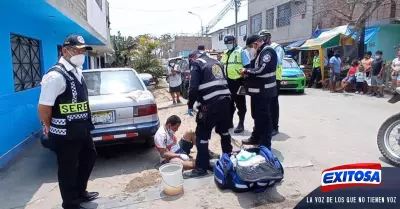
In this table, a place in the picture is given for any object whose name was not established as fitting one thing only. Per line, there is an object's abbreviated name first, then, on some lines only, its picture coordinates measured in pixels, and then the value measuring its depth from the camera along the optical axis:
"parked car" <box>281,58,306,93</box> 11.60
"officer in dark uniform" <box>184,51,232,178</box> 3.82
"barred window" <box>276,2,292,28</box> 23.56
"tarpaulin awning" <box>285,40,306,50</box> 20.09
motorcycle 3.98
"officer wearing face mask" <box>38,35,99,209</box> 2.96
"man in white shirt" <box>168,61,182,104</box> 10.62
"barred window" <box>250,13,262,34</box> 28.65
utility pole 24.55
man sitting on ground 4.40
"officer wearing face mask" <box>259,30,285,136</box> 4.80
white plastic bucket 3.52
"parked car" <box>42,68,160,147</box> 4.59
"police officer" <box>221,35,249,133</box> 5.50
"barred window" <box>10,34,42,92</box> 5.96
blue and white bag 3.28
